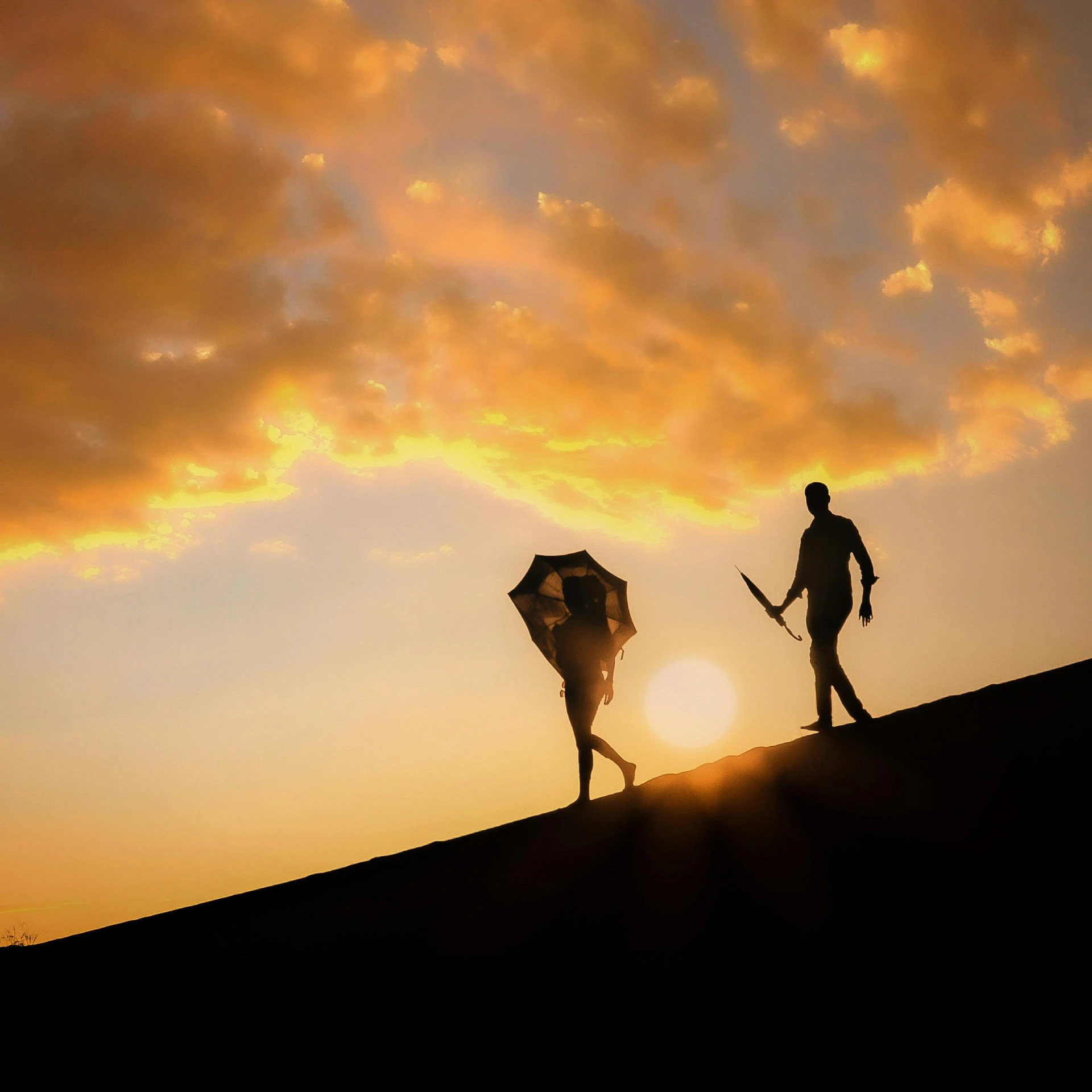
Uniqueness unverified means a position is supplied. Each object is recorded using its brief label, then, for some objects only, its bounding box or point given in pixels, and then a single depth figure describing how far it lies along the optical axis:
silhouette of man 8.08
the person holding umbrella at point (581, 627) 8.56
